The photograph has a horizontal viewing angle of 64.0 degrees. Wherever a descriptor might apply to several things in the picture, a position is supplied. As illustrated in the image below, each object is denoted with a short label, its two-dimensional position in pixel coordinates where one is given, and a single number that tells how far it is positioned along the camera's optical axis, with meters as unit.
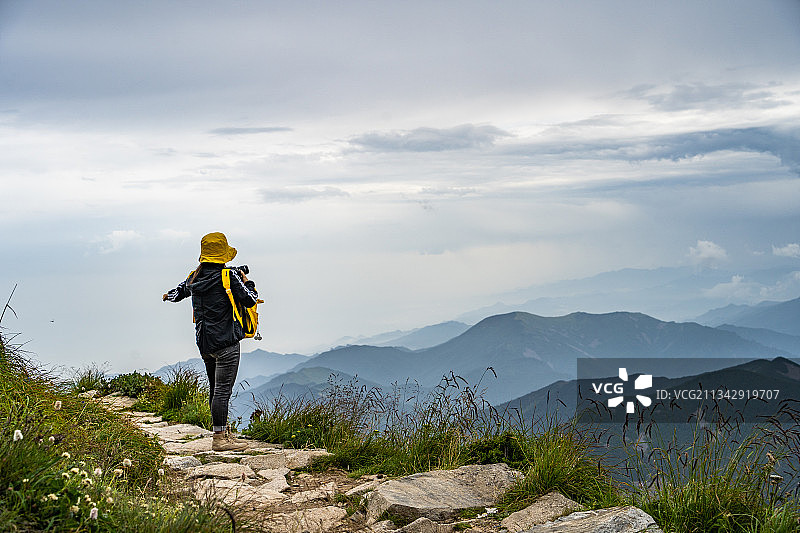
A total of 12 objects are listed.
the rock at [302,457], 6.92
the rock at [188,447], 7.57
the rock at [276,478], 6.10
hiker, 7.37
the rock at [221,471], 6.38
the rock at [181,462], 6.64
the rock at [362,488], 5.76
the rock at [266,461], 6.92
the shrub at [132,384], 11.98
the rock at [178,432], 8.56
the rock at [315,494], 5.75
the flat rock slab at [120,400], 11.23
